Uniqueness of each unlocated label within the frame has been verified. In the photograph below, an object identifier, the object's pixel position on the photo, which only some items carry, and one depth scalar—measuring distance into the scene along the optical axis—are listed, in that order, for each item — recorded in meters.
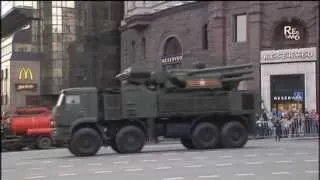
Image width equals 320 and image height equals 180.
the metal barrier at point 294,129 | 34.01
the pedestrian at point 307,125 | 34.41
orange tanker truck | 32.75
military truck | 24.64
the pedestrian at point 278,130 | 32.34
